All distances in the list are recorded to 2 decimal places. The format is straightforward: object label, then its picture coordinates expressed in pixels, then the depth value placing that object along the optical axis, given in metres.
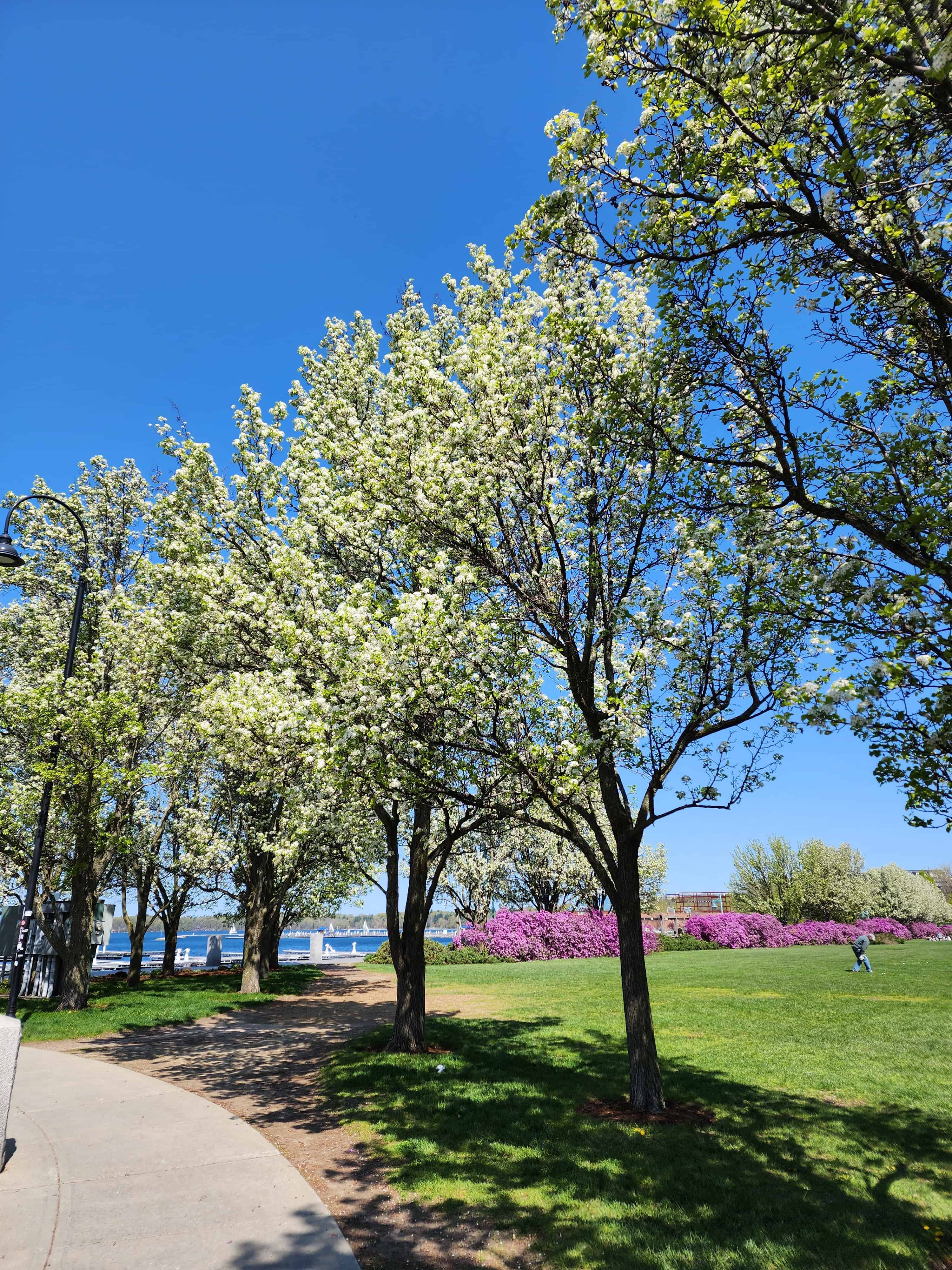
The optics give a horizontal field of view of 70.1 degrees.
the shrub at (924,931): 49.69
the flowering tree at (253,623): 11.09
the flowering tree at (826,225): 4.95
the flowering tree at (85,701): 16.52
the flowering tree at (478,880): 42.19
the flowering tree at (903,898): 53.19
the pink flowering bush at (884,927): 44.52
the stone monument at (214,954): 35.00
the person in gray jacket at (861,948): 24.05
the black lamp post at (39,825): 11.67
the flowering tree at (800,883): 47.00
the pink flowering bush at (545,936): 34.84
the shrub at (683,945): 38.56
